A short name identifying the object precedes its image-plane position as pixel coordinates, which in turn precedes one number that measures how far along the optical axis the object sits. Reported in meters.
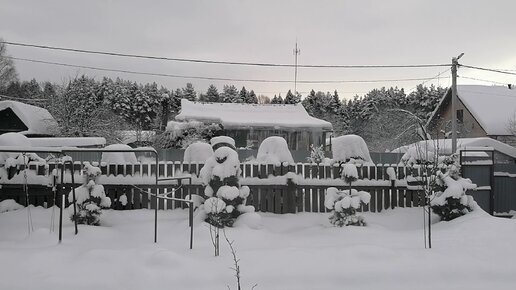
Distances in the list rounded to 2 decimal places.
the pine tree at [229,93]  74.06
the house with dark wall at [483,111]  28.53
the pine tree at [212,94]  77.25
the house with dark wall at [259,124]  28.08
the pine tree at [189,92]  73.51
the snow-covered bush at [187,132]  25.83
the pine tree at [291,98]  68.57
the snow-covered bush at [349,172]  8.45
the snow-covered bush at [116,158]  9.52
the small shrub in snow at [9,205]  8.48
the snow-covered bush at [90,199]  7.55
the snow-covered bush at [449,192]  8.14
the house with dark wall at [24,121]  30.72
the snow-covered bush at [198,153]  9.31
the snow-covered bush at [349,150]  10.08
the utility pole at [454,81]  17.08
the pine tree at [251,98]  73.81
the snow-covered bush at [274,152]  9.27
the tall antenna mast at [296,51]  33.25
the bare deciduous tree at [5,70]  43.00
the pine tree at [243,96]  72.60
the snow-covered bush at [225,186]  7.45
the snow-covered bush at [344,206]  7.72
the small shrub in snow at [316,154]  19.85
